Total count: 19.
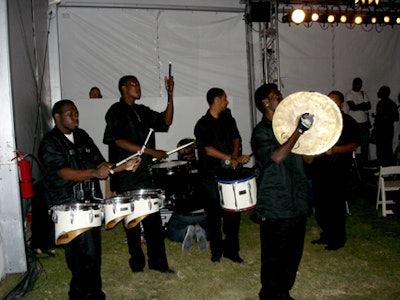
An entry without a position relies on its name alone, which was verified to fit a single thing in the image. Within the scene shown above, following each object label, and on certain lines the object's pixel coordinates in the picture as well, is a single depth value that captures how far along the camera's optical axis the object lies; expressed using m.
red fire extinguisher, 4.88
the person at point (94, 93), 9.02
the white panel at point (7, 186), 4.89
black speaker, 9.50
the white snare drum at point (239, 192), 4.39
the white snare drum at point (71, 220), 3.38
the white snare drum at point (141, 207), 4.18
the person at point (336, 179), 5.37
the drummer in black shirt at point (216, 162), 5.07
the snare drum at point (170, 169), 6.12
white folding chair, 7.08
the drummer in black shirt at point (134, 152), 4.80
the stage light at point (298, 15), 9.94
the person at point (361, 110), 10.72
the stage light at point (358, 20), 10.55
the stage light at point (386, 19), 10.84
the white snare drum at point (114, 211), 3.94
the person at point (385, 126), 10.55
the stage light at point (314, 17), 10.11
